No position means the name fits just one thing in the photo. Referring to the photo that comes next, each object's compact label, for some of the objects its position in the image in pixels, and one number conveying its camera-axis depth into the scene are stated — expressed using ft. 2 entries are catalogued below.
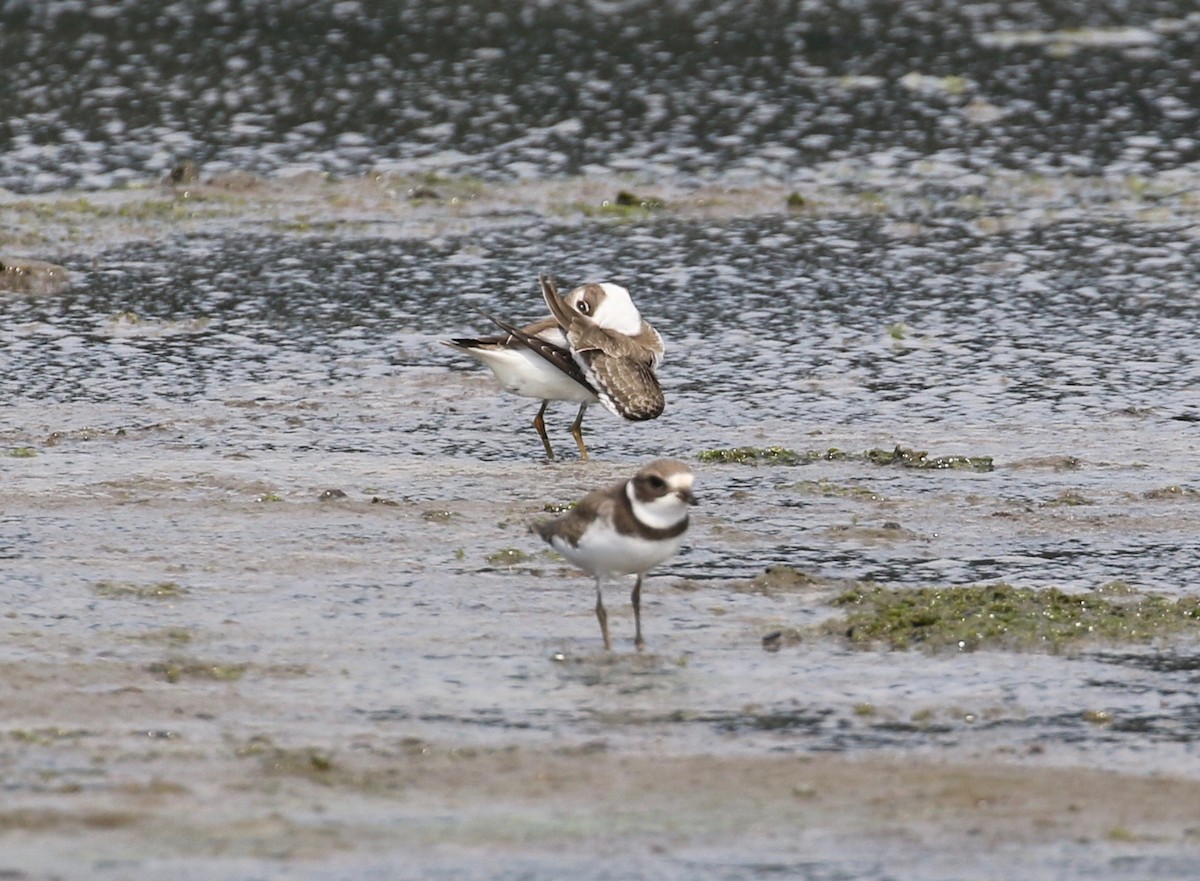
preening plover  75.82
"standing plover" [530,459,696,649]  53.36
